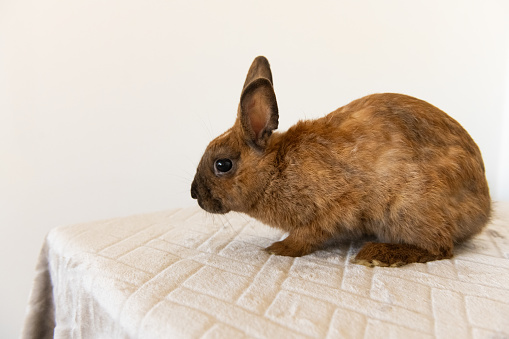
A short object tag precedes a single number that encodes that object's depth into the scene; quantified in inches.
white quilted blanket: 13.9
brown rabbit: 18.1
